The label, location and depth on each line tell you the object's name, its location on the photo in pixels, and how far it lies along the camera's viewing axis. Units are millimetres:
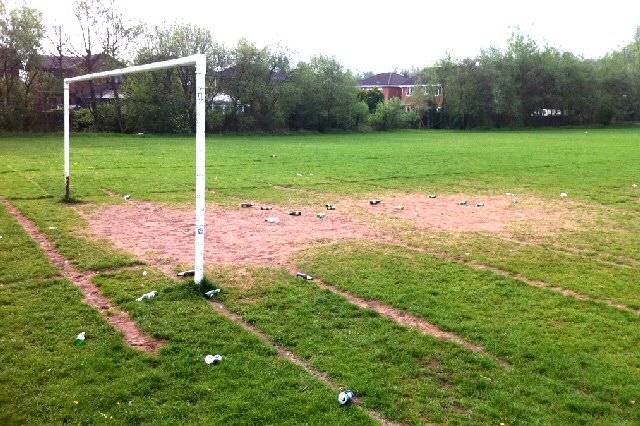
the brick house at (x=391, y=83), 108625
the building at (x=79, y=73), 52291
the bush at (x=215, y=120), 56938
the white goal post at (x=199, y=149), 7812
